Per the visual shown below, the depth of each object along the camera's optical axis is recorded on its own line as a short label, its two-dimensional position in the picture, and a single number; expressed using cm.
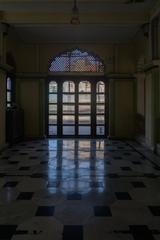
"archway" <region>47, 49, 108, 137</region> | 829
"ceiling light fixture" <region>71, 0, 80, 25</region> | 403
